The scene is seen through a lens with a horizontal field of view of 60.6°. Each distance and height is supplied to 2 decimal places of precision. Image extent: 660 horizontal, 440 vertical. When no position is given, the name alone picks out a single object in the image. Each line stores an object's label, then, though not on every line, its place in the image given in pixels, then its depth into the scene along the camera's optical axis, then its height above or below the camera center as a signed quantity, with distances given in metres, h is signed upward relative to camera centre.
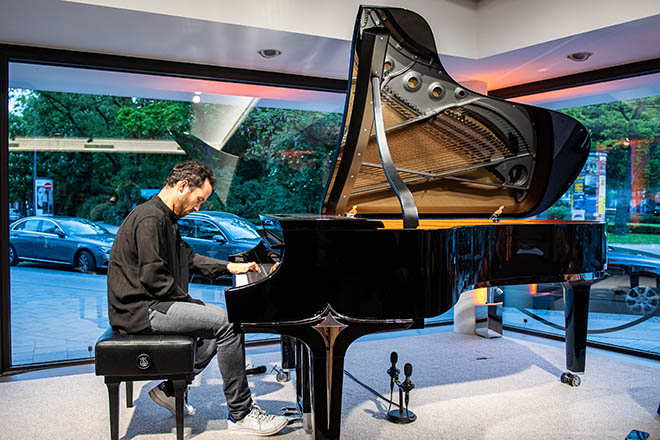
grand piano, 2.24 -0.06
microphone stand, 2.97 -1.10
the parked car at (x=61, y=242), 4.04 -0.24
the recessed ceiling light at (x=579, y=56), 4.19 +1.15
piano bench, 2.55 -0.69
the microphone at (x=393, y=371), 3.03 -0.88
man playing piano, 2.68 -0.43
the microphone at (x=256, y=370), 3.88 -1.11
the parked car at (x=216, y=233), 4.50 -0.19
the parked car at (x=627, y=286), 4.40 -0.62
